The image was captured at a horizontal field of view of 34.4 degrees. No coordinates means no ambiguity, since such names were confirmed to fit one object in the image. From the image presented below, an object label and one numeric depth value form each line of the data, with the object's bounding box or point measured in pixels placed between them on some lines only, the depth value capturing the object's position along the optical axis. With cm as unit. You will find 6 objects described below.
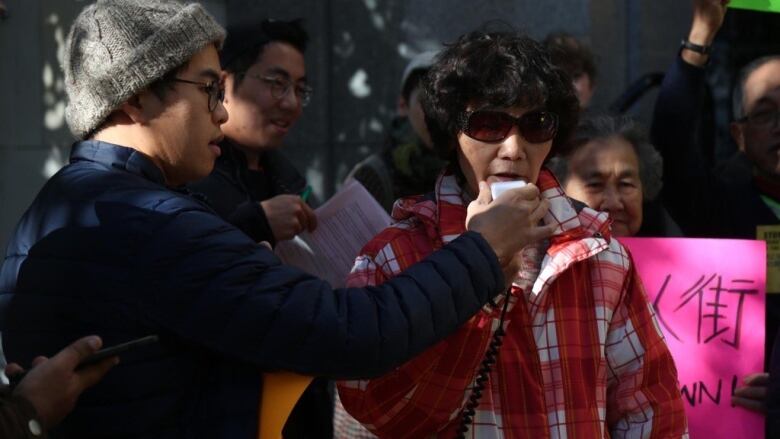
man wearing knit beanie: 243
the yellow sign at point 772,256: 416
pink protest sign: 374
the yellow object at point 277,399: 254
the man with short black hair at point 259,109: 433
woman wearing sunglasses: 289
